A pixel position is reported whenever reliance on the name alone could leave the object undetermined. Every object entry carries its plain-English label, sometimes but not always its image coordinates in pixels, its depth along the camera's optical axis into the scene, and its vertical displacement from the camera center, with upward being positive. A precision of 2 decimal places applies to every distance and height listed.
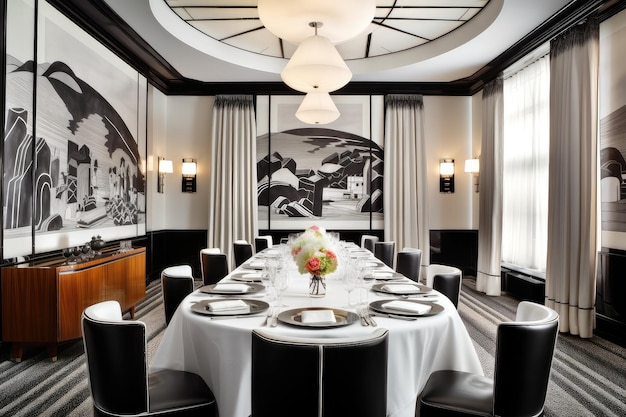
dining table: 1.91 -0.56
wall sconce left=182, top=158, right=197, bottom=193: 7.72 +0.64
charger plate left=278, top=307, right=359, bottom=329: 1.92 -0.50
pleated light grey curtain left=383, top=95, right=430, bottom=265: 7.61 +0.63
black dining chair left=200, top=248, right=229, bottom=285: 4.31 -0.55
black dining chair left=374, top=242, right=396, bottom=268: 5.45 -0.50
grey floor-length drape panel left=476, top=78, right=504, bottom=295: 6.45 +0.29
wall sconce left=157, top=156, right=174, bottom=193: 7.27 +0.69
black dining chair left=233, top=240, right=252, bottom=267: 5.46 -0.51
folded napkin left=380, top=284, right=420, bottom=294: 2.63 -0.47
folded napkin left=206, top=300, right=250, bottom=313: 2.16 -0.48
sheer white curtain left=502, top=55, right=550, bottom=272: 5.62 +0.65
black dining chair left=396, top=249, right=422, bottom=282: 4.47 -0.53
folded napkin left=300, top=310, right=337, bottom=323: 1.97 -0.48
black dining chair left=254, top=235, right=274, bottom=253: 5.96 -0.44
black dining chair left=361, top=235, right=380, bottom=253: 6.14 -0.43
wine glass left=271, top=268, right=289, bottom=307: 2.35 -0.39
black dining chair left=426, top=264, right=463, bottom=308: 3.02 -0.49
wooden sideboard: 3.57 -0.79
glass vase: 2.62 -0.46
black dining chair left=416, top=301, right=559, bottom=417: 1.77 -0.67
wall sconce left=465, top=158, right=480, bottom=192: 7.32 +0.80
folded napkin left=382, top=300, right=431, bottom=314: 2.15 -0.48
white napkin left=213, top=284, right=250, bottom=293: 2.67 -0.48
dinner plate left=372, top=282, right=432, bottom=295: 2.62 -0.48
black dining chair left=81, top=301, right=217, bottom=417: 1.77 -0.66
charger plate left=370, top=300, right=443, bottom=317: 2.12 -0.49
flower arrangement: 2.40 -0.26
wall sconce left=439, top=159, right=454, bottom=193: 7.72 +0.65
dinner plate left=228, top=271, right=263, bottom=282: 3.17 -0.49
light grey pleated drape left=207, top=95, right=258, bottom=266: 7.61 +0.65
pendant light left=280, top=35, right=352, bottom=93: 3.16 +1.08
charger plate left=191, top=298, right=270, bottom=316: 2.11 -0.49
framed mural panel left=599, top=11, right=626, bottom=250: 4.15 +0.80
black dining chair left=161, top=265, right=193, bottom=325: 2.95 -0.53
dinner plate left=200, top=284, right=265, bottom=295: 2.63 -0.49
